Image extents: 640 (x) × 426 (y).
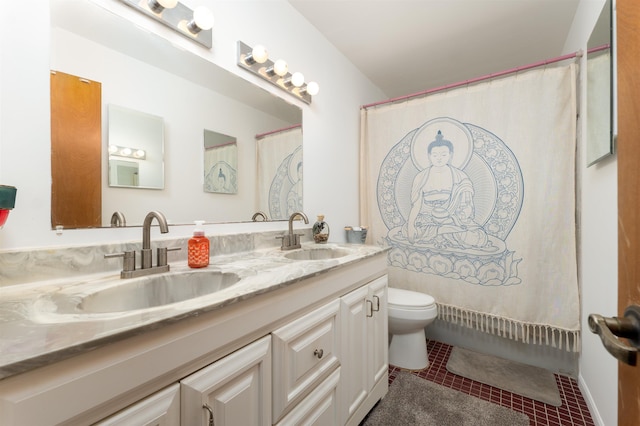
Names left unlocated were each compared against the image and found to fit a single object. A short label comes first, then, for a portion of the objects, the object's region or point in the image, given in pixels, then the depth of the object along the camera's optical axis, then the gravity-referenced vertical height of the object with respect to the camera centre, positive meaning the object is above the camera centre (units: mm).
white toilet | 1751 -756
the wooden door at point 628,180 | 409 +52
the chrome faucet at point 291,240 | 1536 -158
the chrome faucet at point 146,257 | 875 -153
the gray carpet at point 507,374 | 1575 -1052
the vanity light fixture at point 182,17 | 1054 +815
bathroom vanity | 428 -305
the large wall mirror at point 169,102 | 923 +487
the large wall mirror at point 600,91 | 1130 +573
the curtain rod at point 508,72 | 1372 +928
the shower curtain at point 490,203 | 1647 +65
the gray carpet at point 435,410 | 1359 -1056
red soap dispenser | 1030 -148
